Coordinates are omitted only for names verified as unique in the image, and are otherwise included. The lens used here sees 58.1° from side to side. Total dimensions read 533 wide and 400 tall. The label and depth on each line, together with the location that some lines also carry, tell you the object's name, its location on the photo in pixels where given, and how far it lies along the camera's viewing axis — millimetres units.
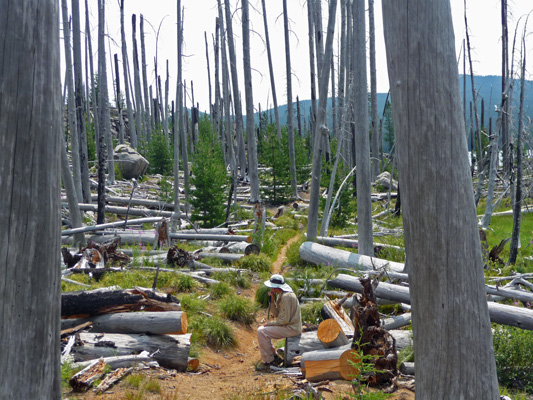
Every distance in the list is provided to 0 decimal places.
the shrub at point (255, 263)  12078
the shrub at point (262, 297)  10088
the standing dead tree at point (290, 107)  25953
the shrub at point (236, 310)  9109
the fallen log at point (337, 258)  10290
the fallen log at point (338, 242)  13453
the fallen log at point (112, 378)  5301
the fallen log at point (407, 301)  6328
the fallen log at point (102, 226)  11777
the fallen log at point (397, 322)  7488
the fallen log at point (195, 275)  10375
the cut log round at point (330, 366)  6109
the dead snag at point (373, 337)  5844
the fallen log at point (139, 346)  6305
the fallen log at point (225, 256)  12558
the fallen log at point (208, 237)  13711
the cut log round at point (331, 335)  6594
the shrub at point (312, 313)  8578
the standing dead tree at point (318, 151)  13234
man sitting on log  7312
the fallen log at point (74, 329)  6514
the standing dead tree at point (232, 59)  22959
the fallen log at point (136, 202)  19781
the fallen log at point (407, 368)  6223
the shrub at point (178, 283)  9844
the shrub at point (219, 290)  9797
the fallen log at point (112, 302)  6805
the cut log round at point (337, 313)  7209
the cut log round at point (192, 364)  6876
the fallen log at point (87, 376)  5273
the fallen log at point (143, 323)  6789
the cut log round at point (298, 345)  7211
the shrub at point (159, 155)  32031
